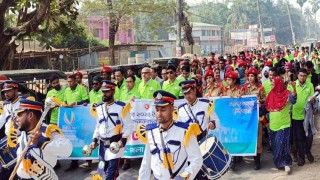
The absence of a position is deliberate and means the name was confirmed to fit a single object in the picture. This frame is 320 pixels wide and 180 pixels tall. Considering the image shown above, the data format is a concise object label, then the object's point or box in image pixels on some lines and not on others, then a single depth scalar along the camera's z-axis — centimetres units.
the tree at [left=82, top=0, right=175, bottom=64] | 3072
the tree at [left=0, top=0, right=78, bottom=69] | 1215
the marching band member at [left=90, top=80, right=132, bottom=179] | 634
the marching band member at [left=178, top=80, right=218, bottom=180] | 612
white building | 7875
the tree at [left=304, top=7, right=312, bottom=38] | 13475
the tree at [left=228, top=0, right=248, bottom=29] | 9594
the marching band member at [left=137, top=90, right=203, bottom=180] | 430
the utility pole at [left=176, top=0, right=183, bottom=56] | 2225
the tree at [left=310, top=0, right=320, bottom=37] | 12912
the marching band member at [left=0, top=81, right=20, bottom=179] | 695
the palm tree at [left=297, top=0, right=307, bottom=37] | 10488
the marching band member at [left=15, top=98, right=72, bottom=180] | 445
